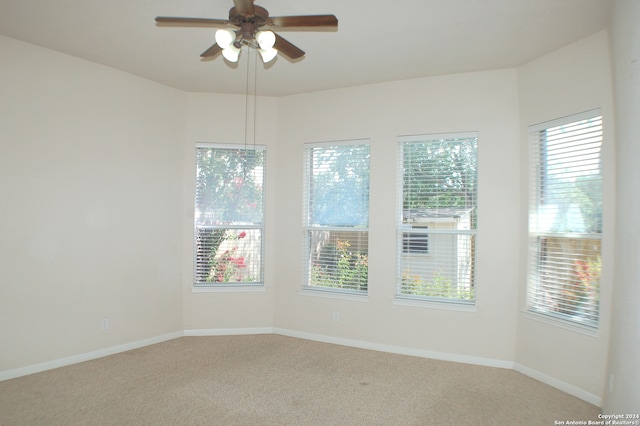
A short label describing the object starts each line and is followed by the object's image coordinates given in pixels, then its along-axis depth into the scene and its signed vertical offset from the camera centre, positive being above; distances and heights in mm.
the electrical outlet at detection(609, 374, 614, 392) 2589 -1073
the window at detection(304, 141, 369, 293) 4504 +27
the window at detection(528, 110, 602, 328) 3148 +35
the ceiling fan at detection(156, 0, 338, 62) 2299 +1180
